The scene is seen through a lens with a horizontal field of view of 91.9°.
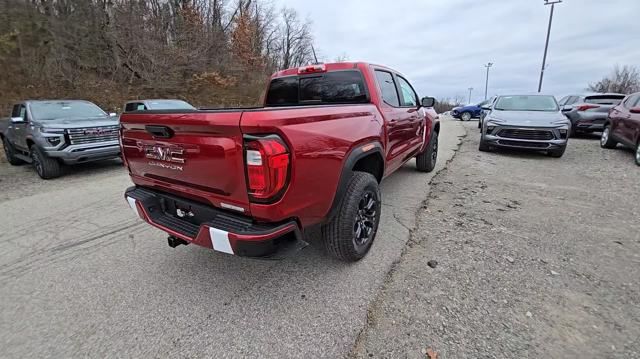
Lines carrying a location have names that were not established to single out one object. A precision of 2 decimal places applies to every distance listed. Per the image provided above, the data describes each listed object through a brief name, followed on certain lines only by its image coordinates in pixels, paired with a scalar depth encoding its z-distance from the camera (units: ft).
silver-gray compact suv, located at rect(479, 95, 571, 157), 23.43
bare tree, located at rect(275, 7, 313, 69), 128.26
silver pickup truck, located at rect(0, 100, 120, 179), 19.86
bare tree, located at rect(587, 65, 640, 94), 135.13
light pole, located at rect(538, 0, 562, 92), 83.20
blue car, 82.02
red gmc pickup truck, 6.15
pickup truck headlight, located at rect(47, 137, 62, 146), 19.76
